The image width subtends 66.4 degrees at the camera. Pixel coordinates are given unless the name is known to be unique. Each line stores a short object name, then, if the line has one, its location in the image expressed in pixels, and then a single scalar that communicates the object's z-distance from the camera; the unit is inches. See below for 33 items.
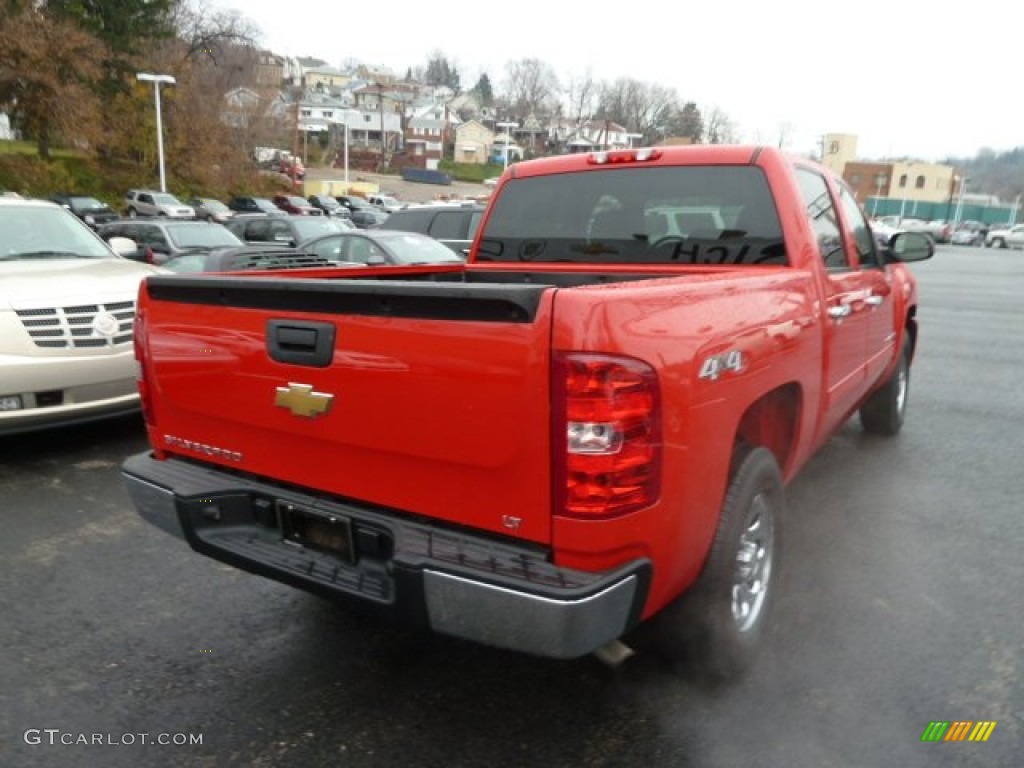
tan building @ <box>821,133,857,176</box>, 3843.5
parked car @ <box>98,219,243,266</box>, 511.0
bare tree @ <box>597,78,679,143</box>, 3668.8
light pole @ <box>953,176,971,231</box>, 3075.3
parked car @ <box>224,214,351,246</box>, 593.0
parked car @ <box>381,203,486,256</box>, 515.2
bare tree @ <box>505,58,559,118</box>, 4141.2
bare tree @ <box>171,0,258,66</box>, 2223.2
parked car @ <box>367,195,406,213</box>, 1945.1
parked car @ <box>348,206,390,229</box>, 1429.3
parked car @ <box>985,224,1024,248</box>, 1924.2
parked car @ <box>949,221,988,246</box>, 2111.2
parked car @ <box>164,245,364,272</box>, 285.9
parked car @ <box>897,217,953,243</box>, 2086.6
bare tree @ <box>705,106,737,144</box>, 3584.2
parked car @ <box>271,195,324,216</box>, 1718.8
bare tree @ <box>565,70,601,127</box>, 3981.3
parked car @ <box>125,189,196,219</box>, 1330.0
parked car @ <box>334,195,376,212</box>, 1889.3
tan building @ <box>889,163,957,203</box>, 3782.0
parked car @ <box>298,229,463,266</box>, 406.6
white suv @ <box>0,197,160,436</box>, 190.9
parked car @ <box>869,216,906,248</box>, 1636.4
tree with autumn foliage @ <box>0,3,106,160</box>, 1317.7
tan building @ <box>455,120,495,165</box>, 4495.6
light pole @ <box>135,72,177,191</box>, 1247.8
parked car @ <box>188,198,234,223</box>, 1250.0
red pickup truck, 81.7
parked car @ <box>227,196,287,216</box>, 1672.9
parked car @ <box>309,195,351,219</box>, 1736.6
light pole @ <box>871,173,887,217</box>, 3567.9
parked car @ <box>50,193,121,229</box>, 1121.4
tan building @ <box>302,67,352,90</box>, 5639.8
